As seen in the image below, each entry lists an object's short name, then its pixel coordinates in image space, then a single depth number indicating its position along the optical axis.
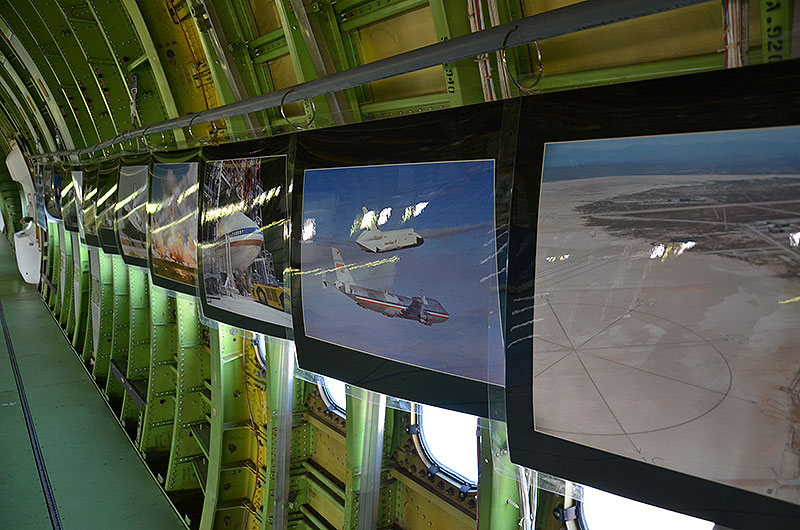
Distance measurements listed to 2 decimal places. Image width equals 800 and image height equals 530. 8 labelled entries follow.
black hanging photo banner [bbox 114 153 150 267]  6.20
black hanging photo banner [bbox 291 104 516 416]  2.13
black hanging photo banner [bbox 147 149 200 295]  4.64
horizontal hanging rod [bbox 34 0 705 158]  1.68
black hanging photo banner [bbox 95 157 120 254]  7.18
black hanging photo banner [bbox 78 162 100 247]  8.20
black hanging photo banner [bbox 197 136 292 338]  3.43
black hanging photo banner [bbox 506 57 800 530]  1.42
